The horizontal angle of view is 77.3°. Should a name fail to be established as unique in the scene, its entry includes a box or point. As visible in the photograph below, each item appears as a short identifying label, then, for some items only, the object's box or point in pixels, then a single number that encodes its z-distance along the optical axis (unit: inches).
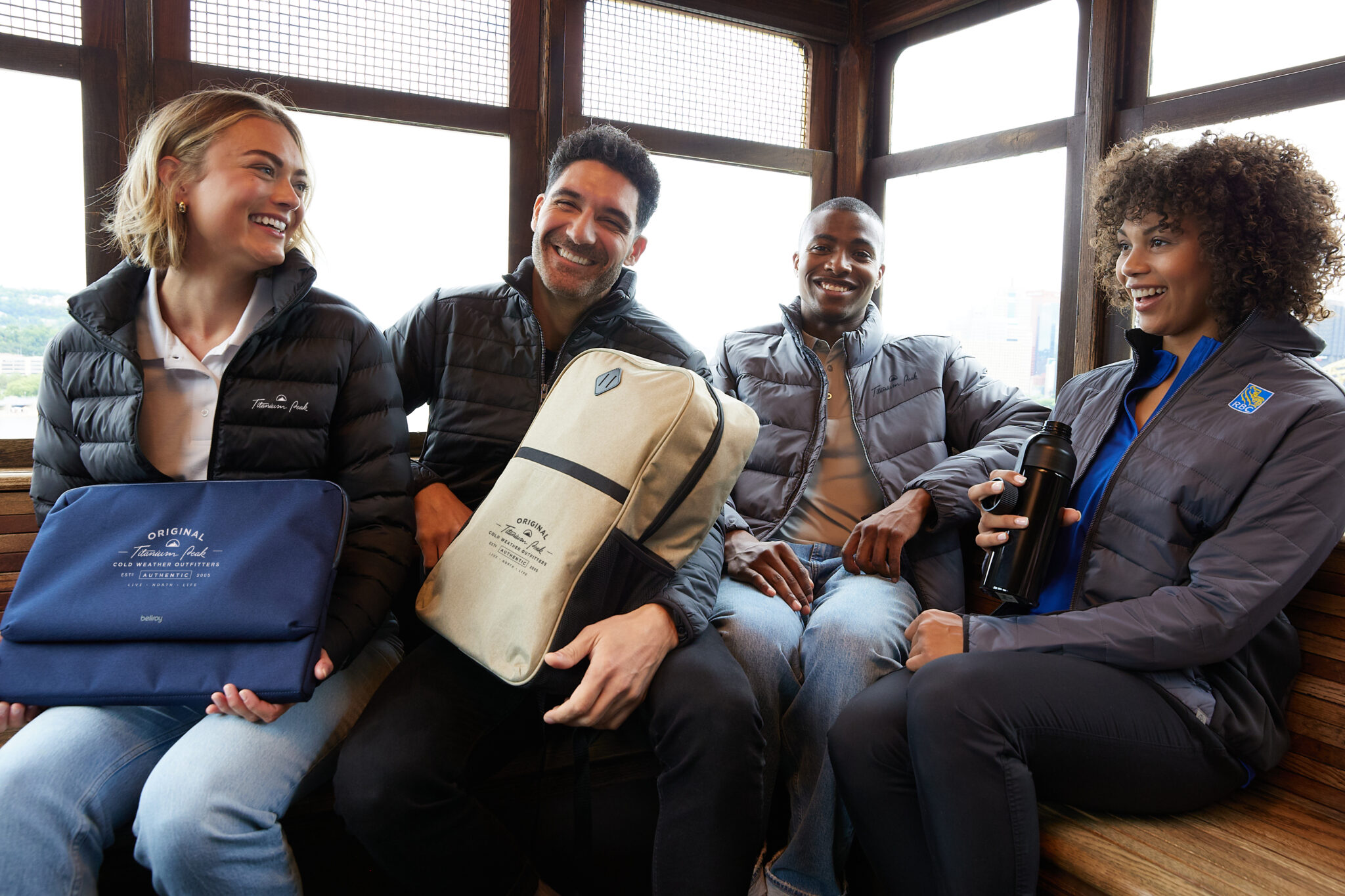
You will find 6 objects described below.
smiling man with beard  55.7
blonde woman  55.3
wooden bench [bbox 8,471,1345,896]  50.9
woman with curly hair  53.7
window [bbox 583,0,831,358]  108.3
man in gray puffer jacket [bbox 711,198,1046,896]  69.4
